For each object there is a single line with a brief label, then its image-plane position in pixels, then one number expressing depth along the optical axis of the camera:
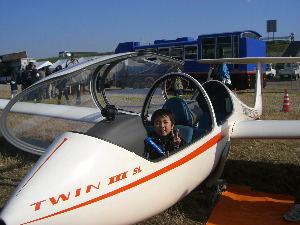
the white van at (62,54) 73.72
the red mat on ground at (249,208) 3.29
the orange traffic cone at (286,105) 9.91
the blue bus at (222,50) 15.37
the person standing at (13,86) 13.82
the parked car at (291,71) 29.54
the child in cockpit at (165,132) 3.15
